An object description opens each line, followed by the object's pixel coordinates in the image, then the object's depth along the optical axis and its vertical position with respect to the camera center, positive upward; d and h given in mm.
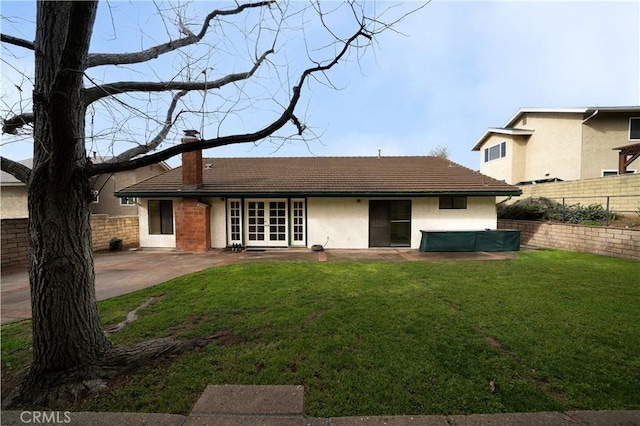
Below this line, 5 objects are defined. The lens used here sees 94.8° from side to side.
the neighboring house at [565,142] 18091 +3906
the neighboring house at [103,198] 18875 +366
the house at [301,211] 12180 -381
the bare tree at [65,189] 2492 +130
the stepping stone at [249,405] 2287 -1699
